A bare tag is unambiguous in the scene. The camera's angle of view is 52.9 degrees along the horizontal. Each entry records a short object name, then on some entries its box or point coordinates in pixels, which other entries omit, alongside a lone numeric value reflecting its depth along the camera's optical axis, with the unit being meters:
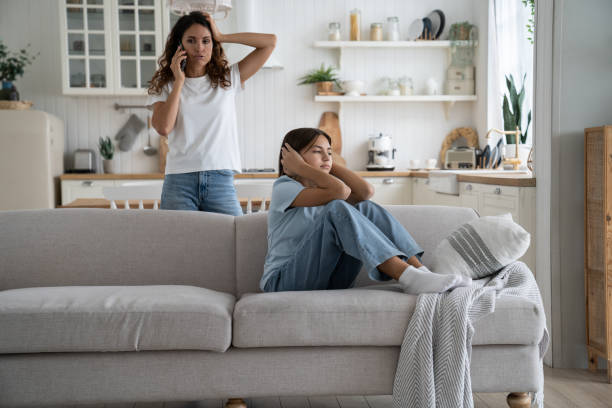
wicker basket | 4.78
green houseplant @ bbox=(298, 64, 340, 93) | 5.28
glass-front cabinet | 5.00
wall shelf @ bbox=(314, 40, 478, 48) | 5.22
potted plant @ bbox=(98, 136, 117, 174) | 5.26
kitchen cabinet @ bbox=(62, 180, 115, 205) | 4.91
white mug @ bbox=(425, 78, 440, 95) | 5.31
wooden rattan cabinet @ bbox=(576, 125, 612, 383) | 2.46
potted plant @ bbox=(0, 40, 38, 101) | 4.88
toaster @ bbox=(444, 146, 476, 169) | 5.06
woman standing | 2.38
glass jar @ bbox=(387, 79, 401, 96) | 5.25
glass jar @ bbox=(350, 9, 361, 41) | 5.25
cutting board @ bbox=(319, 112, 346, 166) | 5.44
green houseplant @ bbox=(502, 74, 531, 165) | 4.41
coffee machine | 5.16
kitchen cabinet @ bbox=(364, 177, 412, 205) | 4.96
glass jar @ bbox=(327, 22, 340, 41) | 5.27
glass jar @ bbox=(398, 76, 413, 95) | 5.32
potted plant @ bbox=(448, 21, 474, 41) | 5.29
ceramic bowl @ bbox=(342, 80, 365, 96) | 5.26
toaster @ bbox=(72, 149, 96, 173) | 5.19
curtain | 4.55
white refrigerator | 4.71
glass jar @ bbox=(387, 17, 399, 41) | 5.25
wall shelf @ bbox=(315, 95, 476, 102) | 5.21
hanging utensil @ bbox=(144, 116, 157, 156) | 5.40
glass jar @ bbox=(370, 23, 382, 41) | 5.26
